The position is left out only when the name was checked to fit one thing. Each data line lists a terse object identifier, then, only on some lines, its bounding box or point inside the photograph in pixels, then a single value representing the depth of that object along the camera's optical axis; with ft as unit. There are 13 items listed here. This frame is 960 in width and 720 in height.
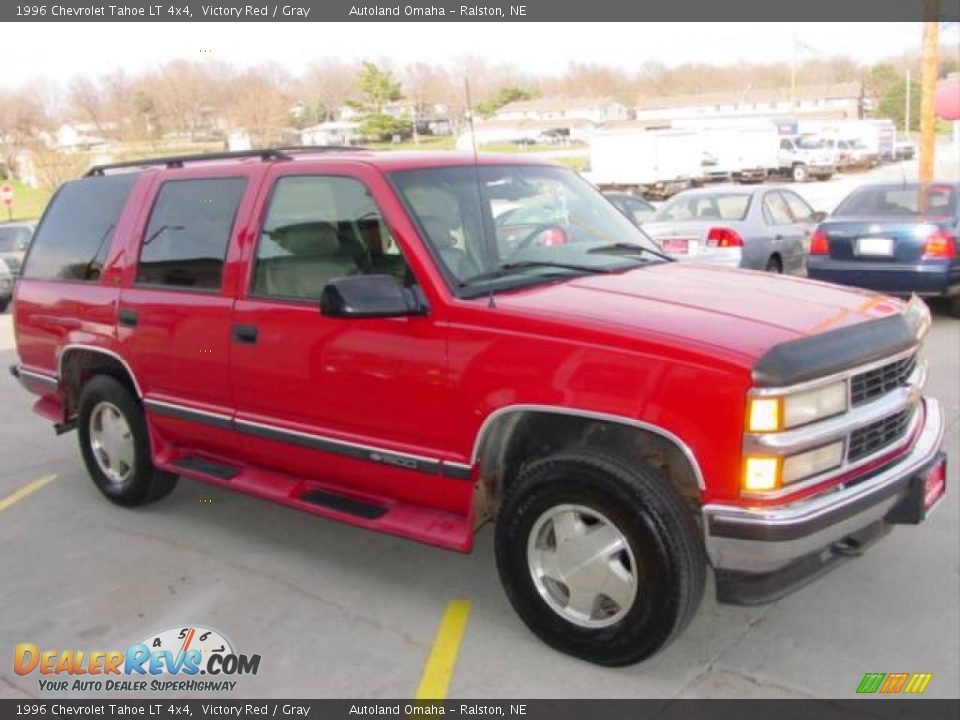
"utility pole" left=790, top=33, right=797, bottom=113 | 280.51
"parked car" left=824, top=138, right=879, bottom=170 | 153.89
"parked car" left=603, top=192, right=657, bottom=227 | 52.24
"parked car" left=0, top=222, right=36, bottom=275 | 57.52
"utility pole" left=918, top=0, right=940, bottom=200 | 52.70
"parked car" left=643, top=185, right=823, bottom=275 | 34.35
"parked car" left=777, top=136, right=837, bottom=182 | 149.48
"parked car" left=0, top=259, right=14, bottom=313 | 53.67
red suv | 10.16
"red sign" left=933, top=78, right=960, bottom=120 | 101.02
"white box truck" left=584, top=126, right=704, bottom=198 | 130.82
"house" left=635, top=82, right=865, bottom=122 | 268.35
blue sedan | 31.55
